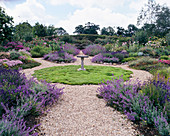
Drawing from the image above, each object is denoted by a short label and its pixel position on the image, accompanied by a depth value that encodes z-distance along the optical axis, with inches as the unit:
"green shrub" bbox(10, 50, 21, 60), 361.7
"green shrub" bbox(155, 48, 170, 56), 446.5
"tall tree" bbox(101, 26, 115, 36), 1540.2
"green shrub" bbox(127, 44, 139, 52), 490.0
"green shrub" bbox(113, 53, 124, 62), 398.0
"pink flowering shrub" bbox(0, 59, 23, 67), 302.6
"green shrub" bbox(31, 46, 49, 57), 482.2
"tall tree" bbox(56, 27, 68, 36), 1937.7
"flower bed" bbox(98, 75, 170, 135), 91.7
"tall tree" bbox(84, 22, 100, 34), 1677.7
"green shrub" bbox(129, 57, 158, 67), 334.8
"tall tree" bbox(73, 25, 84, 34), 1732.4
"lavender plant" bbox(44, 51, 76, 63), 398.9
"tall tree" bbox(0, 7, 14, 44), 459.5
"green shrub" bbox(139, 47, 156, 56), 438.3
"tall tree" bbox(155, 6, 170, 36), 1037.8
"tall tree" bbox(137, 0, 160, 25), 1090.1
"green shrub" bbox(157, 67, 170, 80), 213.5
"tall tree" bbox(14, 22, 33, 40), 654.5
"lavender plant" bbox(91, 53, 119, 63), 381.4
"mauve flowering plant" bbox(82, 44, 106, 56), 513.5
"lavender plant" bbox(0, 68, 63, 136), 75.5
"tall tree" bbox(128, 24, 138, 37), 1635.8
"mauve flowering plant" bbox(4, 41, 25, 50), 469.5
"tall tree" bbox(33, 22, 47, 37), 1077.9
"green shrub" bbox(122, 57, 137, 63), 388.2
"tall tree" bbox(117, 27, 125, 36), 1545.5
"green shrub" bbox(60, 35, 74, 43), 832.9
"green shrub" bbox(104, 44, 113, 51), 522.8
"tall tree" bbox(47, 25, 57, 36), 1149.1
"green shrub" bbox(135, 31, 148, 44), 610.2
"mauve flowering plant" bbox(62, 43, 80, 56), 515.9
